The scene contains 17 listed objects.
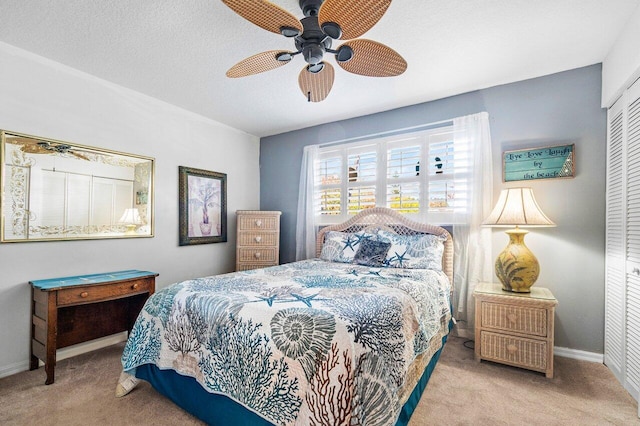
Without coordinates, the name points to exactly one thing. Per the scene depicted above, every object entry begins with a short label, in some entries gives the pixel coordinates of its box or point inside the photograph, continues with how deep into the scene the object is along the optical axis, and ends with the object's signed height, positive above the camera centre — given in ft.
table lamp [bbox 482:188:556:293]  7.90 -0.48
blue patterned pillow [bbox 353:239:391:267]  9.53 -1.28
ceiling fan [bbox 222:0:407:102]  4.68 +3.22
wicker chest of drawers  12.68 -1.20
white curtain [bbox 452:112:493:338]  9.45 -0.39
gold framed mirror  7.66 +0.50
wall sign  8.46 +1.59
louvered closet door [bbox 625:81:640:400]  6.43 -0.62
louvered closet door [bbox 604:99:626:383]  7.11 -0.66
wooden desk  7.23 -2.93
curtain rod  10.59 +3.20
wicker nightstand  7.29 -2.85
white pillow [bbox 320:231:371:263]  10.31 -1.18
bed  4.17 -2.24
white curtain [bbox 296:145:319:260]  13.12 +0.07
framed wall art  11.59 +0.20
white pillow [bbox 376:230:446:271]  9.07 -1.18
